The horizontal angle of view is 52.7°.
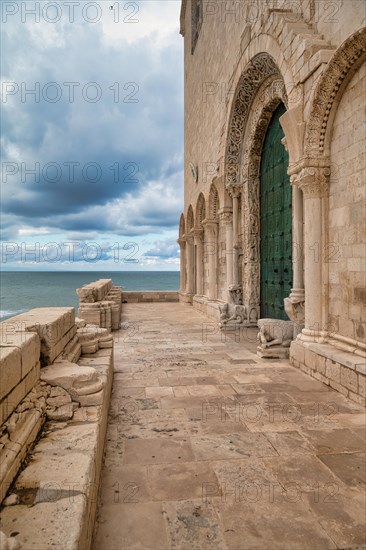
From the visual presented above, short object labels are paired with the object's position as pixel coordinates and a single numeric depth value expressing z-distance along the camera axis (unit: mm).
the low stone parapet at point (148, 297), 16484
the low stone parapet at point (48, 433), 1521
